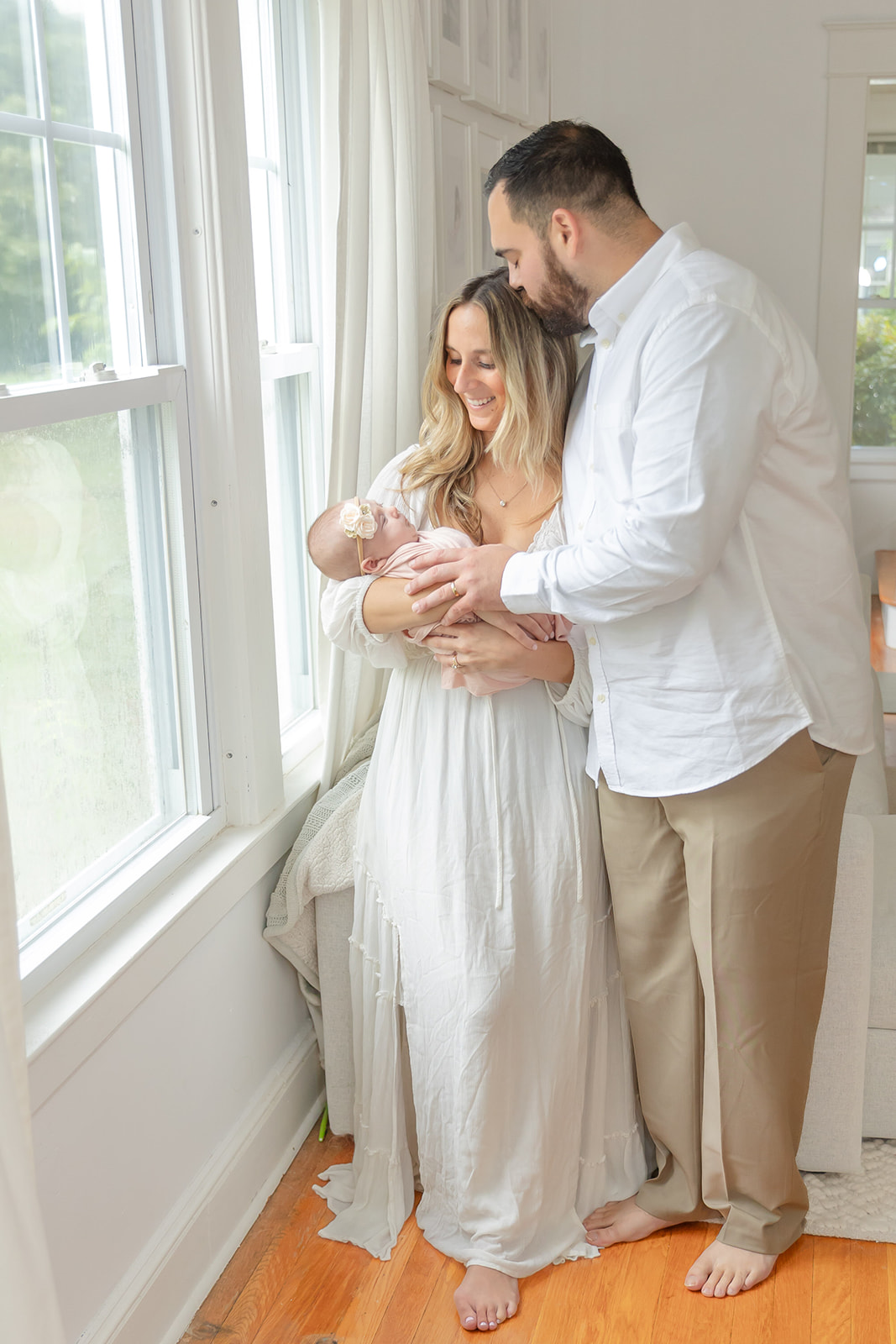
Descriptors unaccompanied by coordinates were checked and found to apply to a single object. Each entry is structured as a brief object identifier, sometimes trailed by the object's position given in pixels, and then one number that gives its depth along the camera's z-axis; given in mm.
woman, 1952
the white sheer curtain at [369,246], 2141
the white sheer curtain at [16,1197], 1088
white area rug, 2068
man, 1646
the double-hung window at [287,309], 2258
